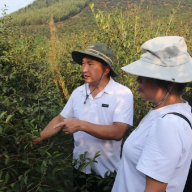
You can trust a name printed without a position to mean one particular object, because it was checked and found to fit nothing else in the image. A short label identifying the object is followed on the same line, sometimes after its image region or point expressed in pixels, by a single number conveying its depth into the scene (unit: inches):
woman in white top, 39.6
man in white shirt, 69.0
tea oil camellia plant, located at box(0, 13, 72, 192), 50.3
